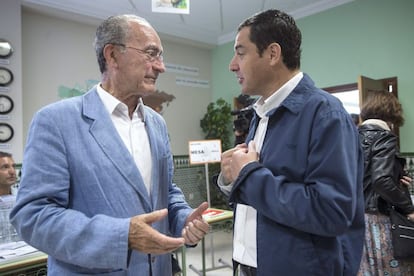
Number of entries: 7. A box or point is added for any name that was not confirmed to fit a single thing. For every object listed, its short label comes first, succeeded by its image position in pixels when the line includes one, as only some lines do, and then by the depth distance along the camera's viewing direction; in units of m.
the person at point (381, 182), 2.11
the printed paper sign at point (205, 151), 3.97
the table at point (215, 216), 2.82
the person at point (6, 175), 2.55
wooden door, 3.22
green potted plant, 5.39
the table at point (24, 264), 1.71
